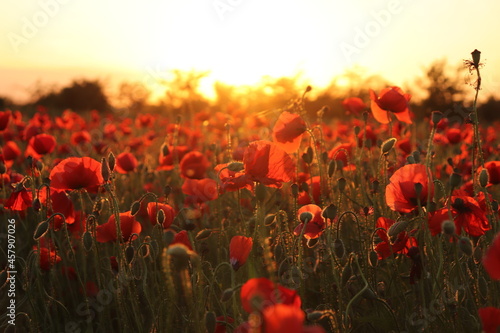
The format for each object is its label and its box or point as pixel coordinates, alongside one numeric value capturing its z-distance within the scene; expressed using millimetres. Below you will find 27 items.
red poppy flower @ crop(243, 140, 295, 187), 1717
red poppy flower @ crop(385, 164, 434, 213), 1694
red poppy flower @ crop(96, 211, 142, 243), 1802
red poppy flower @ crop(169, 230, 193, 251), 1692
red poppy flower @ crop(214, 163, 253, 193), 1729
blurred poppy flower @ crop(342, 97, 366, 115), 2345
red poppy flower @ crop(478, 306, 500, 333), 1451
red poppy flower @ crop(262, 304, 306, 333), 980
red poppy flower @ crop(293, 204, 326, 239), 1726
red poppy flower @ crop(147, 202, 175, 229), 1787
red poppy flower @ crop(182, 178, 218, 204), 1983
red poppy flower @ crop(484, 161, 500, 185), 1895
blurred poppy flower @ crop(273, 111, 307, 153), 1909
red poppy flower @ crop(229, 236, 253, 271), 1637
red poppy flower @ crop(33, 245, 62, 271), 1880
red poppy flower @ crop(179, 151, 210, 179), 2102
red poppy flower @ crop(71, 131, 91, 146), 2900
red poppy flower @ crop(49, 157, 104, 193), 1821
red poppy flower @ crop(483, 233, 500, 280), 1307
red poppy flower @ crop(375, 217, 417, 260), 1735
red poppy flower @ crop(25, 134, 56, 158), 2261
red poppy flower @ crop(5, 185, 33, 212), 1842
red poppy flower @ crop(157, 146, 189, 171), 2264
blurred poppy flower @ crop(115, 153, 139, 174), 2238
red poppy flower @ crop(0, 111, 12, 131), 2536
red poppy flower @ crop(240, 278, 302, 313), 1379
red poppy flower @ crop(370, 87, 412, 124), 2000
